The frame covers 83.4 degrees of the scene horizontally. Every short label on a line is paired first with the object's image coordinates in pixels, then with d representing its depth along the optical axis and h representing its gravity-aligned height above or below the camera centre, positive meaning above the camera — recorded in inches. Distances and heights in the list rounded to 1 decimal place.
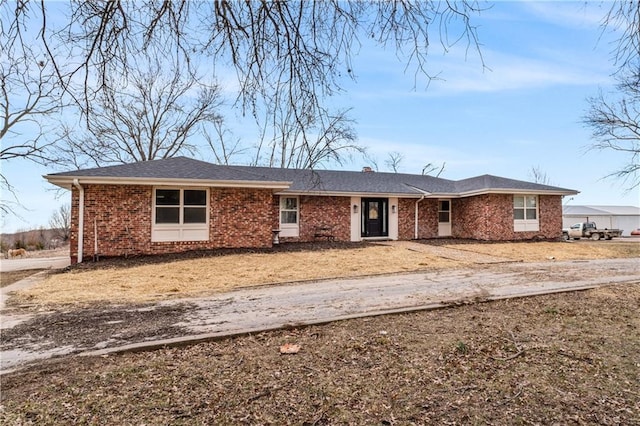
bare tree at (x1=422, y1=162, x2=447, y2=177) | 1419.8 +210.4
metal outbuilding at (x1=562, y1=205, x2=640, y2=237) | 1515.7 +12.5
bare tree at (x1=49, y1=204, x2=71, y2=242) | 1065.5 +7.7
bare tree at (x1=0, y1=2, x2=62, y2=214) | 98.5 +47.3
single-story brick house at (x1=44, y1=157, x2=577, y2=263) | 462.6 +24.7
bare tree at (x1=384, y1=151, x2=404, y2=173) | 1449.3 +250.2
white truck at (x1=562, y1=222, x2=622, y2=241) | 1040.8 -33.0
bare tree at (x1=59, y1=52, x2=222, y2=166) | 800.9 +234.7
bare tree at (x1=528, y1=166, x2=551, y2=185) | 1702.8 +216.6
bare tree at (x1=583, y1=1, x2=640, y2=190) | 816.3 +228.6
